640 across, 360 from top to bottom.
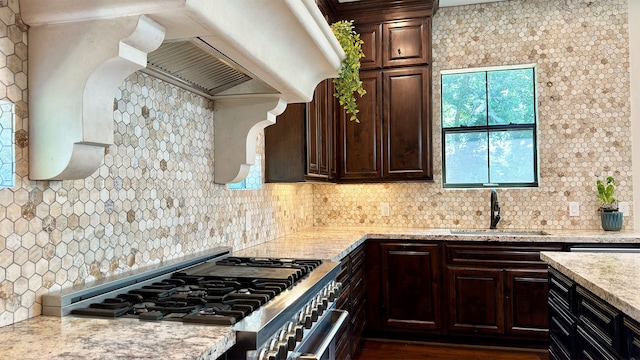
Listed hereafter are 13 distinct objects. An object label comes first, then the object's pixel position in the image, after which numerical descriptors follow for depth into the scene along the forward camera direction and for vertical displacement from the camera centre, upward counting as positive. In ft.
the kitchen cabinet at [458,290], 11.51 -2.59
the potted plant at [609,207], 12.14 -0.45
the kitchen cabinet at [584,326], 5.05 -1.77
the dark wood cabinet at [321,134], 10.78 +1.54
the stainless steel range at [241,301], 4.04 -1.10
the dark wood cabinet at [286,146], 10.34 +1.10
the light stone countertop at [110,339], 3.20 -1.12
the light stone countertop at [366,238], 8.71 -1.10
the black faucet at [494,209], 13.24 -0.50
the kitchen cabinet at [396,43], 13.07 +4.39
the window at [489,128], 13.85 +2.00
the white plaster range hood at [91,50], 3.92 +1.32
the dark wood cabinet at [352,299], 9.09 -2.41
